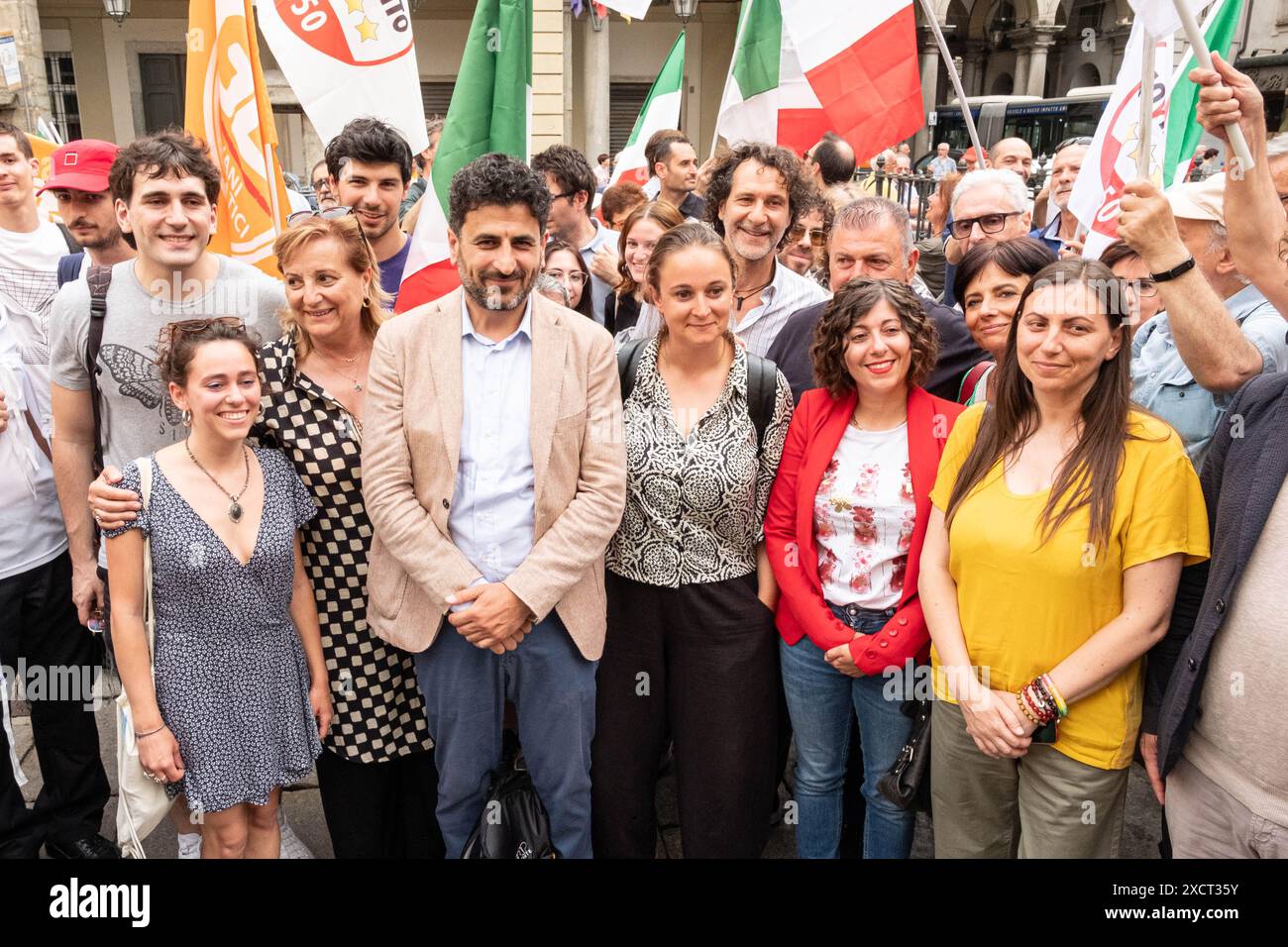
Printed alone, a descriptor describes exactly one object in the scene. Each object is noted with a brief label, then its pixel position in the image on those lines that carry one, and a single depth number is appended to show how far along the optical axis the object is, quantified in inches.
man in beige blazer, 98.3
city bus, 780.0
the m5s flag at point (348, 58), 144.6
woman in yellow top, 86.4
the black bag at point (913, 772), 101.0
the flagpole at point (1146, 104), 100.4
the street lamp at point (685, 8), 487.5
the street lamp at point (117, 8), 613.9
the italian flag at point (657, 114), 261.4
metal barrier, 391.9
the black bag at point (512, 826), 104.0
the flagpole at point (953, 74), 177.0
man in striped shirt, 139.3
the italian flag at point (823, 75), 179.3
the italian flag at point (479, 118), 134.9
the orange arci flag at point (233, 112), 151.6
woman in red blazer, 103.6
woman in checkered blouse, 104.5
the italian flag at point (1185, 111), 166.2
